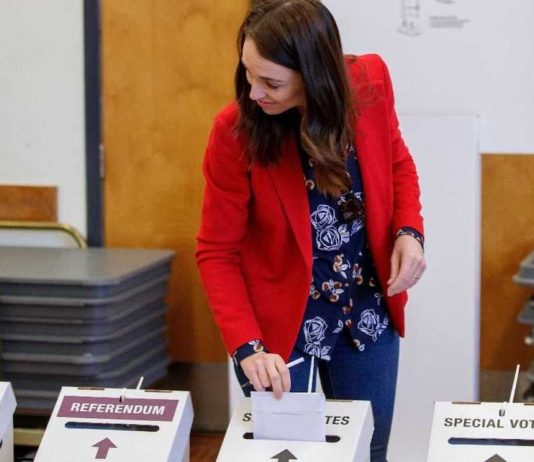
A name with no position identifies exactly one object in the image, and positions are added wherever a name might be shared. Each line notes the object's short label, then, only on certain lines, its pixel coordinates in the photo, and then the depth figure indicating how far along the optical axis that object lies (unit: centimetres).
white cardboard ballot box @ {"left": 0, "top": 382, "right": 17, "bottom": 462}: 379
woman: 404
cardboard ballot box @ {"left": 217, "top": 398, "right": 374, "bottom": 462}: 369
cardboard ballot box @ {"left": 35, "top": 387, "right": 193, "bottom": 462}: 372
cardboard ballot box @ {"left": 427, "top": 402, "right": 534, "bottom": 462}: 362
